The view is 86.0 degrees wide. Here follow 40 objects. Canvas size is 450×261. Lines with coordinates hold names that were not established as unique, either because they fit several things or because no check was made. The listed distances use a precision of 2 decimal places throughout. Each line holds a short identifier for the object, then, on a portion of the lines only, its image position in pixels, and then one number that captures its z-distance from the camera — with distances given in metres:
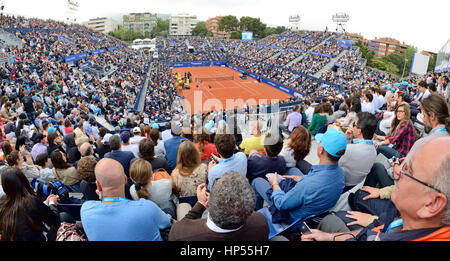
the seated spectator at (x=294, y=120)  7.82
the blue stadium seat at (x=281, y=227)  2.54
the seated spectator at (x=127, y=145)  5.68
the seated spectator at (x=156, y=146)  5.82
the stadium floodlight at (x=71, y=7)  53.06
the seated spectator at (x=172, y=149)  5.05
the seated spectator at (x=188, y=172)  3.58
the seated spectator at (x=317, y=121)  7.10
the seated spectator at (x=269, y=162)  3.51
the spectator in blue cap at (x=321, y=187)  2.55
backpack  3.50
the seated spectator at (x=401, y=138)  4.08
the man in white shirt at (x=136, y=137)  6.54
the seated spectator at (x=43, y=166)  4.40
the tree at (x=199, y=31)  98.82
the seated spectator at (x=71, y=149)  5.98
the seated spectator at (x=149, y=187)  3.05
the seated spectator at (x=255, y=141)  4.42
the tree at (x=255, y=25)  89.94
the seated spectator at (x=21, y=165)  4.10
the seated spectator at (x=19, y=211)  2.57
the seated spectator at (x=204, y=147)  4.86
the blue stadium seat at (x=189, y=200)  3.38
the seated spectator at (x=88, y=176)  3.52
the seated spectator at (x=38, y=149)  5.62
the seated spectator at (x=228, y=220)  1.71
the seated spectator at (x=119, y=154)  4.68
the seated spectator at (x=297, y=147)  3.69
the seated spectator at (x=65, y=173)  4.18
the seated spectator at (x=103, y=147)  6.21
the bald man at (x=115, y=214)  2.17
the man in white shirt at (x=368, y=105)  7.21
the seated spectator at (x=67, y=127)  7.50
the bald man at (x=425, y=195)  1.33
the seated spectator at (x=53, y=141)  5.73
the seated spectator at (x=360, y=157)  3.17
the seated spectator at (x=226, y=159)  3.23
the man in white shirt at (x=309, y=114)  9.30
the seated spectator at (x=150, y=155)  4.29
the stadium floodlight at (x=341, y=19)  56.45
